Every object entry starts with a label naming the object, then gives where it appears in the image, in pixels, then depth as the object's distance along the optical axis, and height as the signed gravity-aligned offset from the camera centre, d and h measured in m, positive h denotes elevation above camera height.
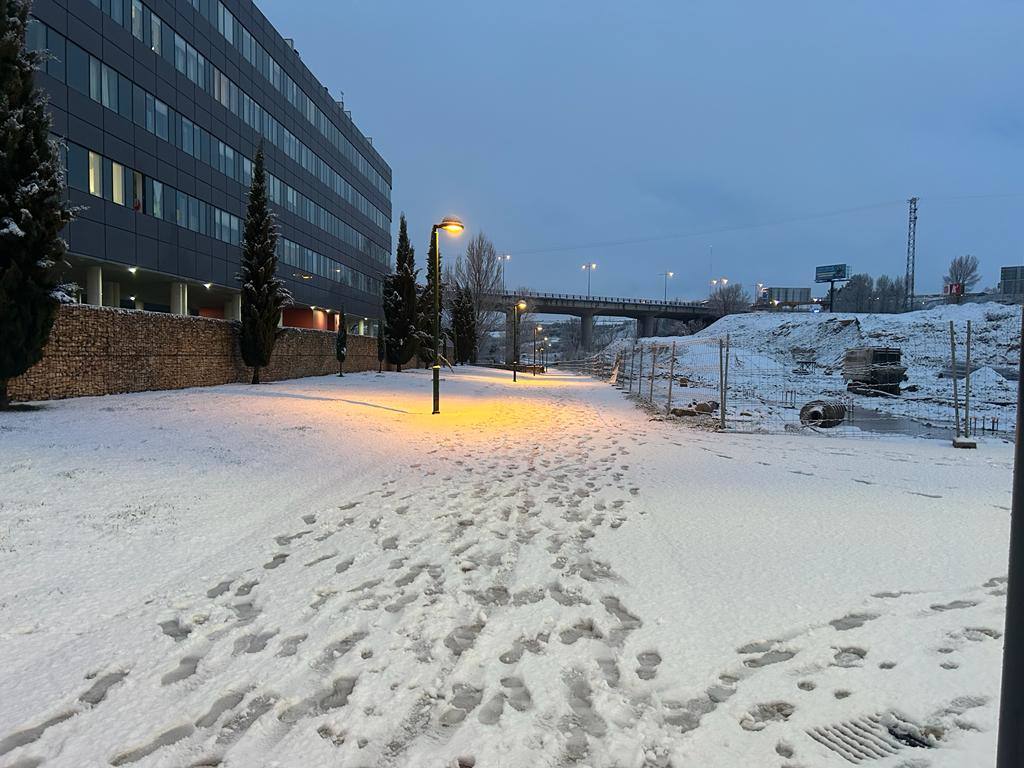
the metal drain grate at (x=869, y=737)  2.34 -1.60
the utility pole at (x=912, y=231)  90.56 +21.87
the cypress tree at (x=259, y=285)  21.77 +2.70
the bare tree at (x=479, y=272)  61.44 +9.36
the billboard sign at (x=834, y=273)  113.38 +18.28
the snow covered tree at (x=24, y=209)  10.74 +2.72
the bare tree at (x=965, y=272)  108.81 +18.30
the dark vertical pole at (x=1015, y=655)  1.30 -0.66
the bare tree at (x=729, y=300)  108.69 +12.43
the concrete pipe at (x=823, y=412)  15.70 -1.38
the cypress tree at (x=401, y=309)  38.56 +3.21
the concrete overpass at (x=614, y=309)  98.81 +9.15
